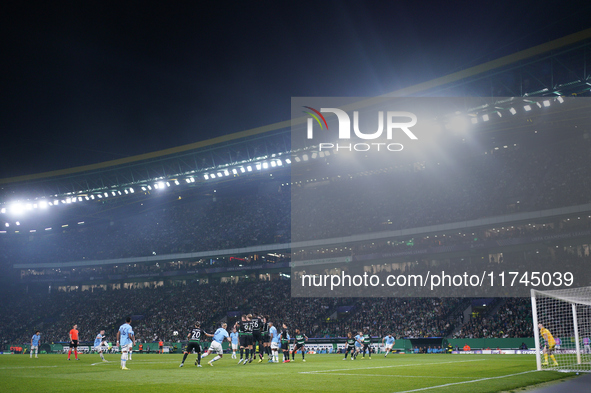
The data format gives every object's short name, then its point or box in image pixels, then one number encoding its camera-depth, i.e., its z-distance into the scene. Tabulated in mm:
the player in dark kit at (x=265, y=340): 23017
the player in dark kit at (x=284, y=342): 24188
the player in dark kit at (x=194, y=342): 19266
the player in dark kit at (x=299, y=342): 25797
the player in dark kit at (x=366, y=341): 29250
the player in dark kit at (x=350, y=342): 27803
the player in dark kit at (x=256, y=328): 22141
